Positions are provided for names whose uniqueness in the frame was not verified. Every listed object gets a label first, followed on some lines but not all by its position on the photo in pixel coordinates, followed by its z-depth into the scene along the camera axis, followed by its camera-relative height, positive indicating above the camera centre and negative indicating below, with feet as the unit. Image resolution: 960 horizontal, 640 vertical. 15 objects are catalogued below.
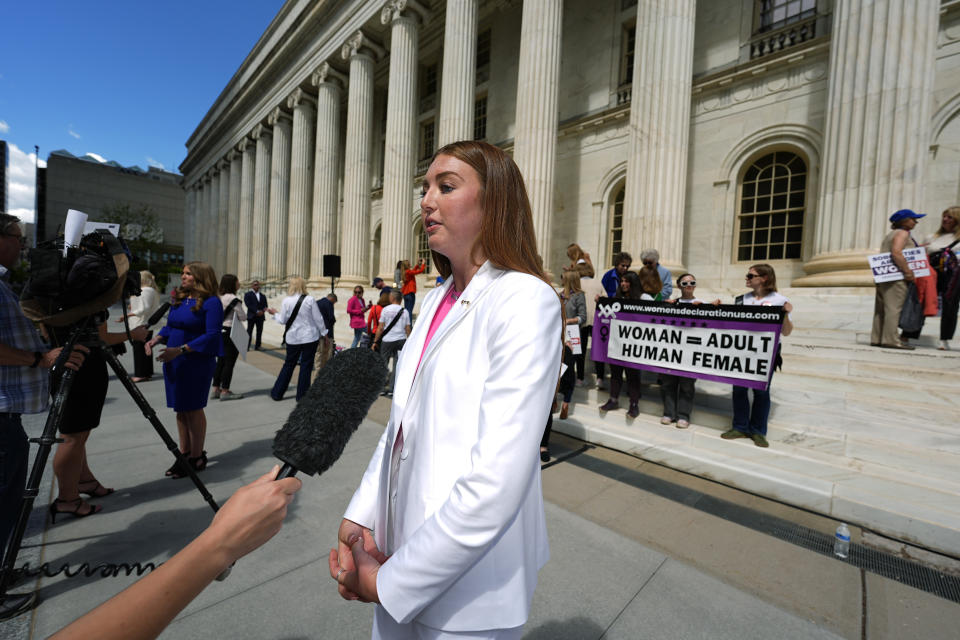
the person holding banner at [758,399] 14.96 -3.02
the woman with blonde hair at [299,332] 23.00 -2.00
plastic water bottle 9.98 -5.39
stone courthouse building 25.03 +16.53
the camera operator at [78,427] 10.61 -3.64
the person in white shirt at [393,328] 24.34 -1.69
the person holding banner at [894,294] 17.92 +1.21
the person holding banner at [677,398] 17.03 -3.56
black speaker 50.65 +3.92
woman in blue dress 13.35 -2.34
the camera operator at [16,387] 7.54 -2.01
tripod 7.10 -2.71
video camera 8.15 +0.10
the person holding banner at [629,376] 18.31 -2.99
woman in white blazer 2.92 -1.07
